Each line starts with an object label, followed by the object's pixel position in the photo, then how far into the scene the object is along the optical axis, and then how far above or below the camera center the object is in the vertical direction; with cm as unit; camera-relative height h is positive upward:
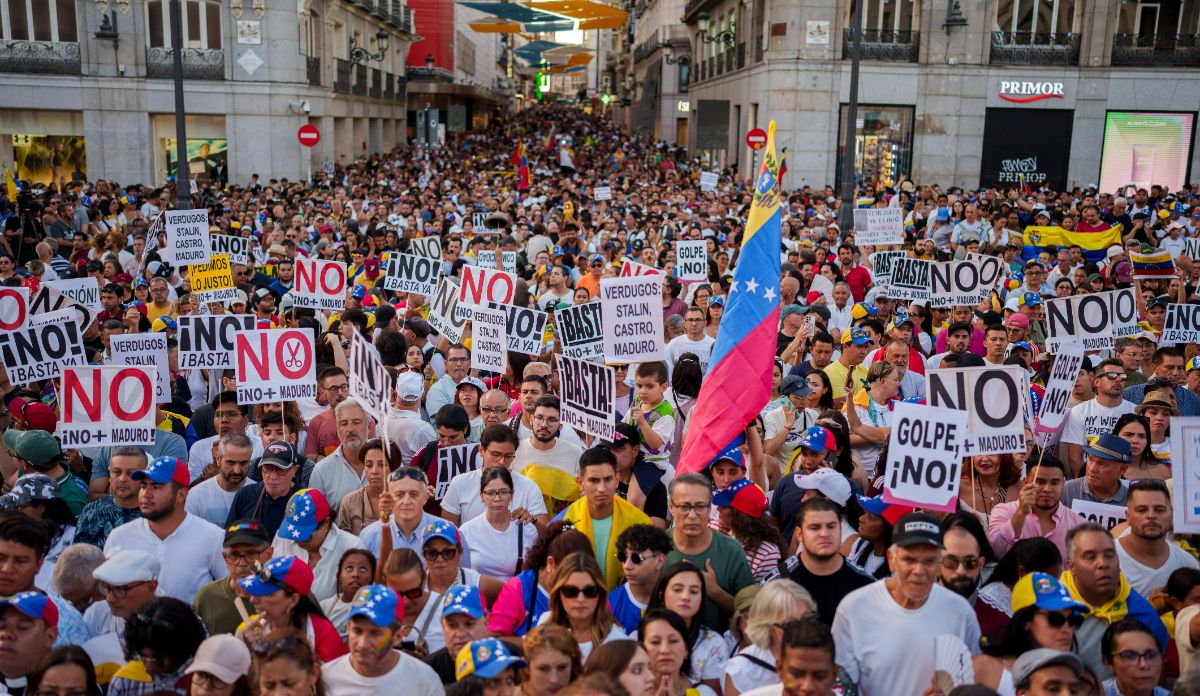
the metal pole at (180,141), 2120 +15
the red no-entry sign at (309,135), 2752 +41
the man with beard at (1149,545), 589 -202
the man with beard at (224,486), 698 -215
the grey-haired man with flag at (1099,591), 528 -205
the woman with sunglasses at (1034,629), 474 -202
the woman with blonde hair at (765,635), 473 -204
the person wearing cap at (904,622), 477 -200
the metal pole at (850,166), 2106 -1
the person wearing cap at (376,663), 457 -214
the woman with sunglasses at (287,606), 507 -212
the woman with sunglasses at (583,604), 502 -204
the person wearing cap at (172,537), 599 -214
